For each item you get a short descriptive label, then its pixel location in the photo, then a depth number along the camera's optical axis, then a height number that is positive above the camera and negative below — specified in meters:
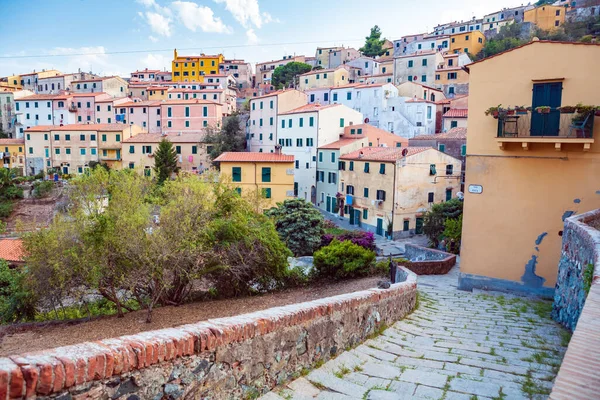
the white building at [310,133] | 47.84 +3.23
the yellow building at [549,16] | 76.07 +24.95
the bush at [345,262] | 17.03 -3.63
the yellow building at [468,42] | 75.25 +20.21
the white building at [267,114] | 54.62 +5.83
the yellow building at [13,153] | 62.44 +0.74
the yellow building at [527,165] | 13.22 +0.03
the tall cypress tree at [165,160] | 50.84 +0.09
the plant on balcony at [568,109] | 12.72 +1.59
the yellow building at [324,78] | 66.44 +12.46
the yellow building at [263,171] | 38.59 -0.77
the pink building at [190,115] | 62.62 +6.27
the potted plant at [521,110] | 13.48 +1.64
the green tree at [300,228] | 29.66 -4.21
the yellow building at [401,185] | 36.59 -1.70
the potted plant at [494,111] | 14.00 +1.67
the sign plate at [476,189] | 15.05 -0.76
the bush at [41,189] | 51.66 -3.39
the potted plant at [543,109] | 13.14 +1.62
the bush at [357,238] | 26.88 -4.56
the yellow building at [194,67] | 89.50 +18.27
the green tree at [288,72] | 79.38 +15.66
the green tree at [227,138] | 55.77 +2.94
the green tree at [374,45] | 88.88 +23.09
